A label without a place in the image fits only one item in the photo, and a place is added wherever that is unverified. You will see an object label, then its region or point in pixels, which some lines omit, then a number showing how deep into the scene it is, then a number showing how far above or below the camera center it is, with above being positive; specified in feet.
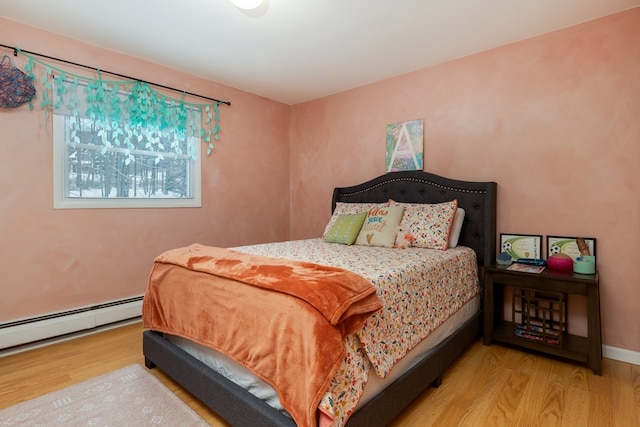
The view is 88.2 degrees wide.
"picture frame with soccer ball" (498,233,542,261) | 8.29 -0.94
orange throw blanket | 3.79 -1.41
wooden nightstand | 6.66 -2.46
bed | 4.46 -2.57
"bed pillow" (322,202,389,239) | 10.19 +0.05
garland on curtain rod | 8.15 +2.91
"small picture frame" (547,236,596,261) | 7.57 -0.88
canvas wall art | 10.28 +2.04
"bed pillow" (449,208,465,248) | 8.70 -0.50
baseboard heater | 7.65 -2.79
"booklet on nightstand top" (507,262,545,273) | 7.43 -1.38
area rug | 5.22 -3.31
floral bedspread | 4.07 -1.58
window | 8.48 +1.31
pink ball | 7.33 -1.21
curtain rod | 7.61 +3.78
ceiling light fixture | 6.37 +4.05
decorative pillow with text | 8.62 -0.47
